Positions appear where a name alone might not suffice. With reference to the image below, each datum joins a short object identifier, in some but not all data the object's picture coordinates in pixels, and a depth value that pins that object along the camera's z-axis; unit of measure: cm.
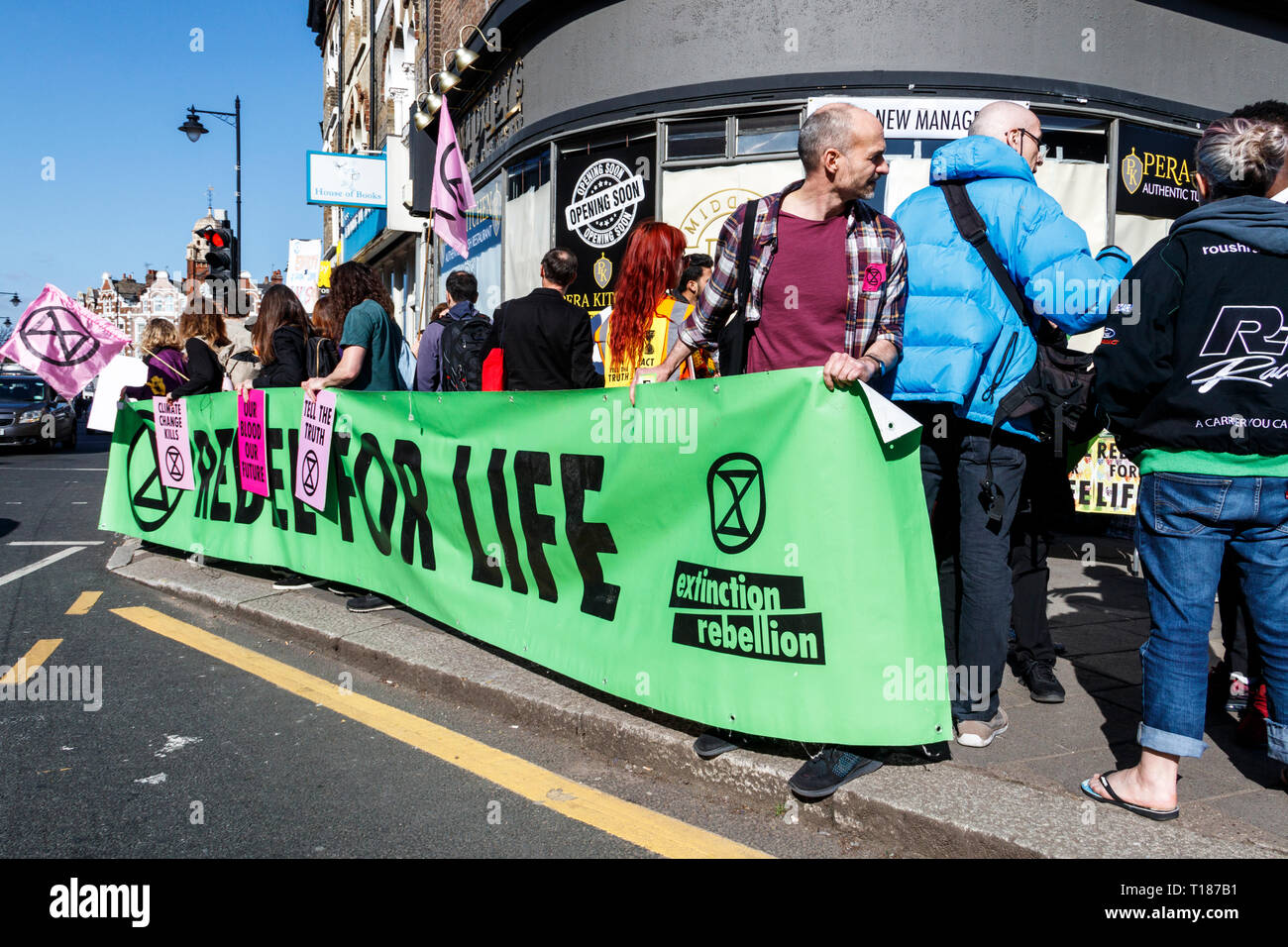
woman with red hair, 482
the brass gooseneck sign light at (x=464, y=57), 1192
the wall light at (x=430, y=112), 1376
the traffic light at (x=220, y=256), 1515
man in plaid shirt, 310
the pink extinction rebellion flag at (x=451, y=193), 1079
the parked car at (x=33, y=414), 2081
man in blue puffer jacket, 325
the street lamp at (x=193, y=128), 2622
